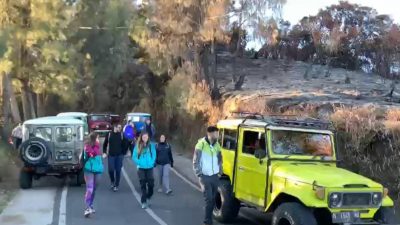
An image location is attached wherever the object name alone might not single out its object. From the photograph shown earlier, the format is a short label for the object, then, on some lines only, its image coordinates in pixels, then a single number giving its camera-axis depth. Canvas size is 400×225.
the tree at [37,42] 27.73
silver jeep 15.56
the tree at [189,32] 24.76
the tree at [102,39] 38.47
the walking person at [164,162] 15.30
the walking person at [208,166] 10.22
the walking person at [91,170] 11.62
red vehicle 40.12
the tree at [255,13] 24.61
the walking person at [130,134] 18.17
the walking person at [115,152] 15.58
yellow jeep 8.43
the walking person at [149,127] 21.03
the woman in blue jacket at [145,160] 12.55
